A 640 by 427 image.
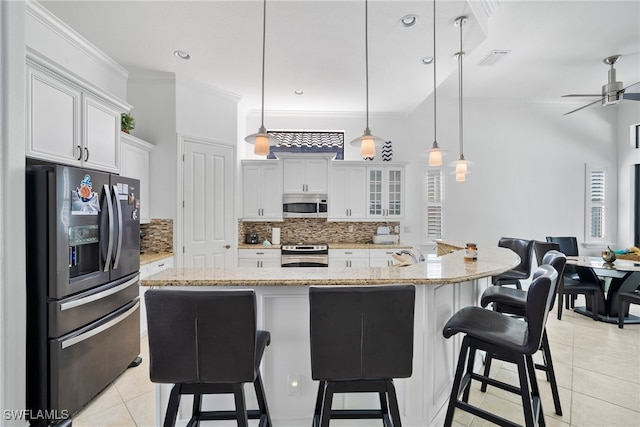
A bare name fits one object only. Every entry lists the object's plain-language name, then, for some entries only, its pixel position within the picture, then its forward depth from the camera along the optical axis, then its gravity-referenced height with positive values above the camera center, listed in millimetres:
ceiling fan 3568 +1514
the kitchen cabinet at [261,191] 4738 +337
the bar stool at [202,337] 1200 -515
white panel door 3760 +96
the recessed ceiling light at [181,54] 3087 +1679
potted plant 3076 +933
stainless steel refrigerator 1764 -496
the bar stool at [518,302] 1902 -647
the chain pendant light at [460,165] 3080 +498
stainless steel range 4496 -667
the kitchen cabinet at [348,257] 4598 -705
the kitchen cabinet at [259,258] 4414 -693
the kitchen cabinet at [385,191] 4855 +348
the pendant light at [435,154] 2588 +522
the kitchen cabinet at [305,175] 4754 +595
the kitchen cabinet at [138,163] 3080 +546
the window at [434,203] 5113 +159
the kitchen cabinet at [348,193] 4820 +312
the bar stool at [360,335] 1269 -534
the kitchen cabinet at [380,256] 4609 -688
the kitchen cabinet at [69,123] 1873 +651
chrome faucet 2811 -456
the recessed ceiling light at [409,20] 2520 +1670
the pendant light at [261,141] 2006 +486
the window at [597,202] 5207 +186
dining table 3412 -798
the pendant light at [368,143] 2074 +491
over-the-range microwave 4793 +80
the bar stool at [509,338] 1434 -650
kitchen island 1705 -823
